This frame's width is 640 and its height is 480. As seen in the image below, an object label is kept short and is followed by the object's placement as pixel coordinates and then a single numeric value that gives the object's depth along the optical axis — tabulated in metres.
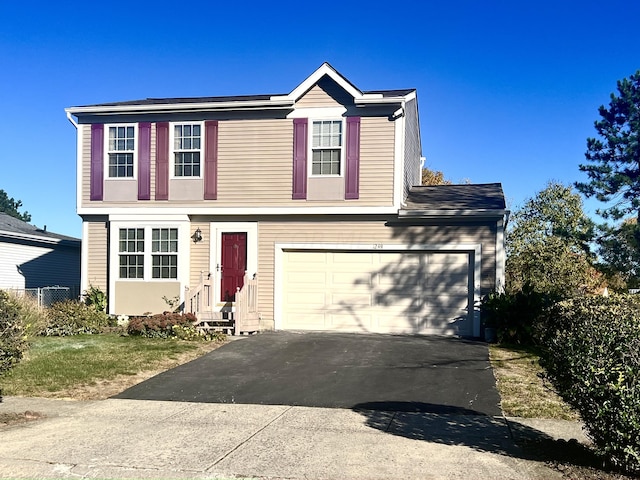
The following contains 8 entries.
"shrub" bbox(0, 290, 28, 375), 6.76
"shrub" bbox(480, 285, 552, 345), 12.84
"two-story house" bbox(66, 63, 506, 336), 14.52
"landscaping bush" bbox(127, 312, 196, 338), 13.53
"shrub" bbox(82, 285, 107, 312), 15.71
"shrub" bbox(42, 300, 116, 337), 14.13
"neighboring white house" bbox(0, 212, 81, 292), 21.59
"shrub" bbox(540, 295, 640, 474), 4.53
